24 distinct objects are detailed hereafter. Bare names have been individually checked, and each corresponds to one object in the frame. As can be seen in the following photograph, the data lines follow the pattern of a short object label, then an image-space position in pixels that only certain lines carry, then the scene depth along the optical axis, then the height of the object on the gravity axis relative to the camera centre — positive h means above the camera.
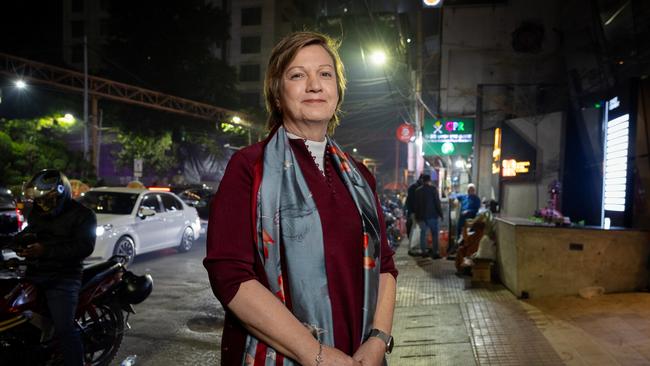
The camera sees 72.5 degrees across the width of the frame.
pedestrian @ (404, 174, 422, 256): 11.07 -0.85
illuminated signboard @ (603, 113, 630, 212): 6.49 +0.31
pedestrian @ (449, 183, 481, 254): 11.47 -0.77
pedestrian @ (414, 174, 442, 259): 10.59 -0.78
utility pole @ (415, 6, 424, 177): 19.52 +4.37
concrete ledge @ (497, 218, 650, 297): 5.77 -1.02
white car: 9.02 -1.17
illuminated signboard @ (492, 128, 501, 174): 15.73 +0.99
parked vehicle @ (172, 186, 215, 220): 19.67 -1.16
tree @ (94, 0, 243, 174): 26.66 +6.84
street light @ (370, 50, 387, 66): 14.49 +3.91
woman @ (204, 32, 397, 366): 1.29 -0.22
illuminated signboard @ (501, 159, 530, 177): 14.95 +0.43
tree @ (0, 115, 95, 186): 16.30 +0.53
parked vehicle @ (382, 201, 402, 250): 13.38 -1.66
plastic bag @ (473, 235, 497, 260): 7.35 -1.17
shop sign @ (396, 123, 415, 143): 19.38 +1.92
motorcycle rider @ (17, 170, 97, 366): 3.36 -0.63
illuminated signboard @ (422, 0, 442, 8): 10.01 +3.97
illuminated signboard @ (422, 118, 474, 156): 17.81 +1.74
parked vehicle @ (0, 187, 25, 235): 7.08 -0.83
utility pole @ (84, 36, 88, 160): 20.04 +2.74
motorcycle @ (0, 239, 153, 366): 3.38 -1.24
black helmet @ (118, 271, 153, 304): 4.32 -1.18
